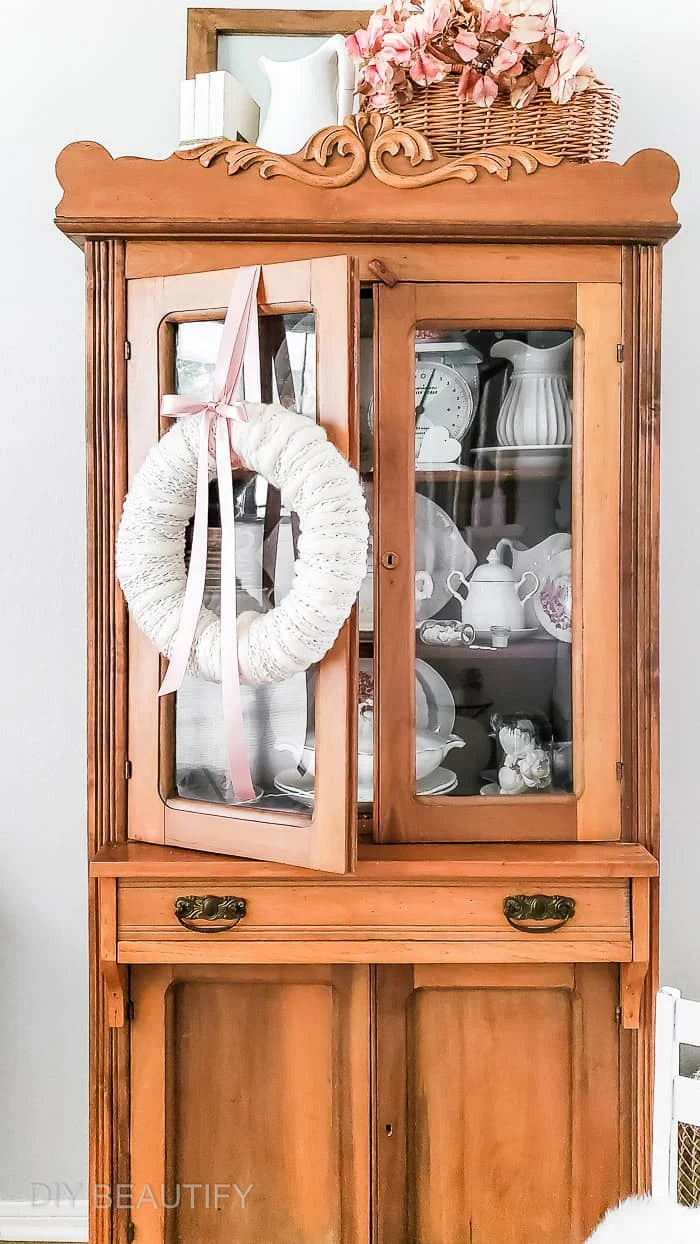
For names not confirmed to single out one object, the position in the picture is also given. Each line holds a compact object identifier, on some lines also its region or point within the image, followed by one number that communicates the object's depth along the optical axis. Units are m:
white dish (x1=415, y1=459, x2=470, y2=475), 1.50
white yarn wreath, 1.30
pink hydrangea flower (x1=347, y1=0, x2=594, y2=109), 1.36
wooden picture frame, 1.76
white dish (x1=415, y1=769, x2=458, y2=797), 1.51
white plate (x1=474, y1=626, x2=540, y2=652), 1.52
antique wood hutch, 1.42
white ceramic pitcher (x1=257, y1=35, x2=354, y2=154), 1.57
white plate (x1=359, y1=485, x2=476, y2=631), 1.51
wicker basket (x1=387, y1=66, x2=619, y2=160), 1.41
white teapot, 1.53
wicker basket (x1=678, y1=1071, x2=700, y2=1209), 1.62
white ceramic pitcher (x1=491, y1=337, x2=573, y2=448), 1.49
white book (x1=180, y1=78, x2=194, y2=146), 1.52
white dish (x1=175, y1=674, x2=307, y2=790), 1.45
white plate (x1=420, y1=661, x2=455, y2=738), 1.51
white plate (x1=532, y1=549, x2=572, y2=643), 1.50
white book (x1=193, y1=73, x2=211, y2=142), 1.51
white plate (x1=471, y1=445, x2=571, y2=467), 1.50
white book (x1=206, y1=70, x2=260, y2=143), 1.50
